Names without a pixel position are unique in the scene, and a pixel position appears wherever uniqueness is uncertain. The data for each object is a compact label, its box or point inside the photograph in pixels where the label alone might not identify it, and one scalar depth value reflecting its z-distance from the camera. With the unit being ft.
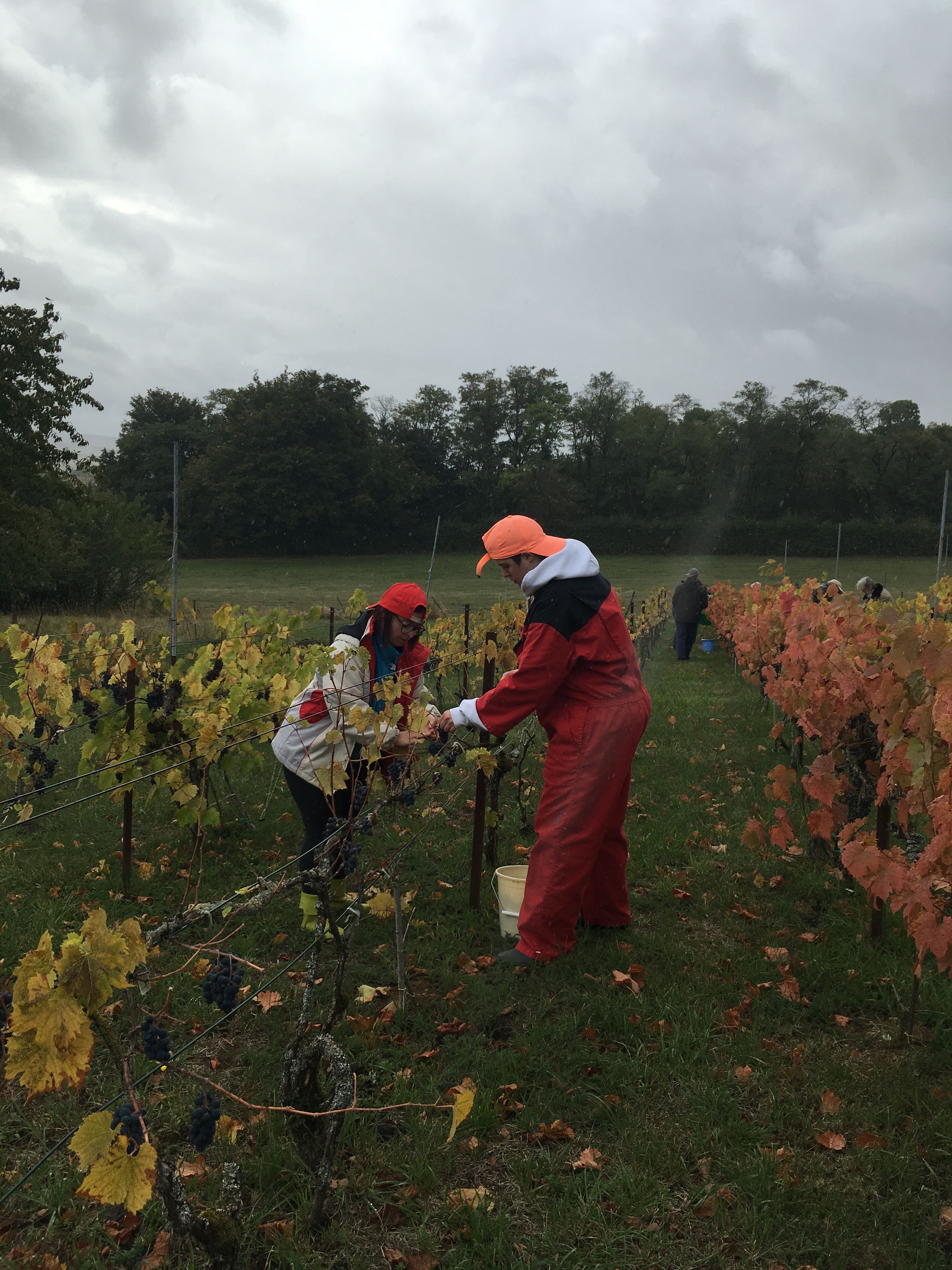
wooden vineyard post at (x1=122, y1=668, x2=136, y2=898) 12.97
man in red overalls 10.00
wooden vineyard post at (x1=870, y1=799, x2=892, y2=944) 10.97
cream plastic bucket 11.53
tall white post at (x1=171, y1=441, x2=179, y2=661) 27.27
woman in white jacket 10.69
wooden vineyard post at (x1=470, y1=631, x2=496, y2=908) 12.09
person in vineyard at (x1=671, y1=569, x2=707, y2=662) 44.47
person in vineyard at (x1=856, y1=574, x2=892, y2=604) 30.37
